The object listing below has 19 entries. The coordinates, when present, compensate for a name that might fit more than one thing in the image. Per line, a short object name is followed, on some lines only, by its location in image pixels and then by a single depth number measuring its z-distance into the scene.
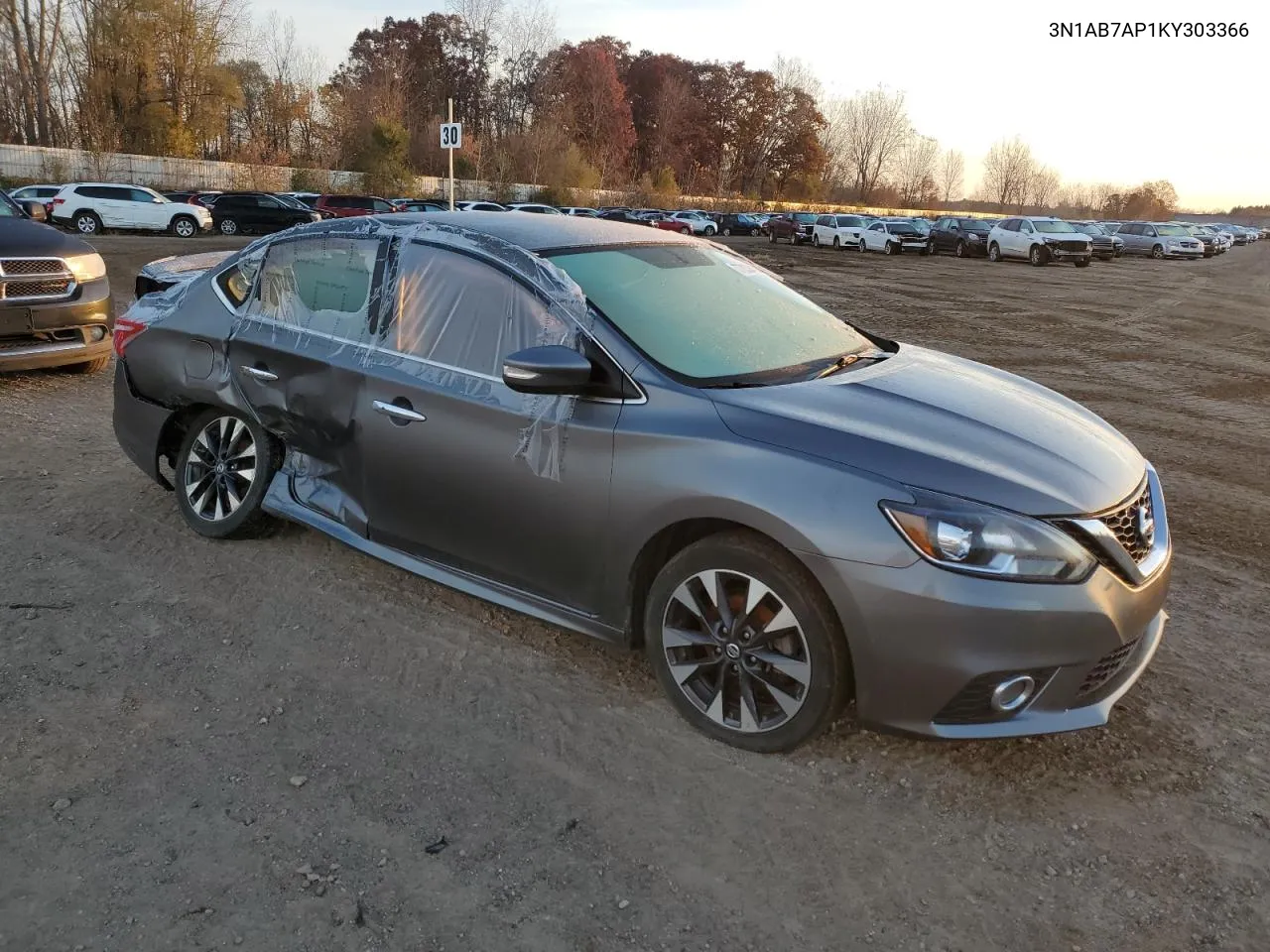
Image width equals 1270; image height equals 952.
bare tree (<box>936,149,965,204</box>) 112.94
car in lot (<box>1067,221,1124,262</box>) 39.56
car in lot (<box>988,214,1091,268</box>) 32.03
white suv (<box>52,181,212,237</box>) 26.20
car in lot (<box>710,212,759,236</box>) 47.81
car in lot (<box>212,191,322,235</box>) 29.27
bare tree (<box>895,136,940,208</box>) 100.19
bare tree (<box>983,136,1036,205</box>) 121.06
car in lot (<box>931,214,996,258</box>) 35.97
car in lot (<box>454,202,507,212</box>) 31.73
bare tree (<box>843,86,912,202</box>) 94.62
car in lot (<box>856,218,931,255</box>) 36.50
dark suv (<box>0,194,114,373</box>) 7.12
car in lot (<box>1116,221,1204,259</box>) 43.06
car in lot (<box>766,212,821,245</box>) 39.56
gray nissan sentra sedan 2.62
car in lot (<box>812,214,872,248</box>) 37.41
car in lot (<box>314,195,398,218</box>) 31.19
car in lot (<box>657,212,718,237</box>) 40.03
